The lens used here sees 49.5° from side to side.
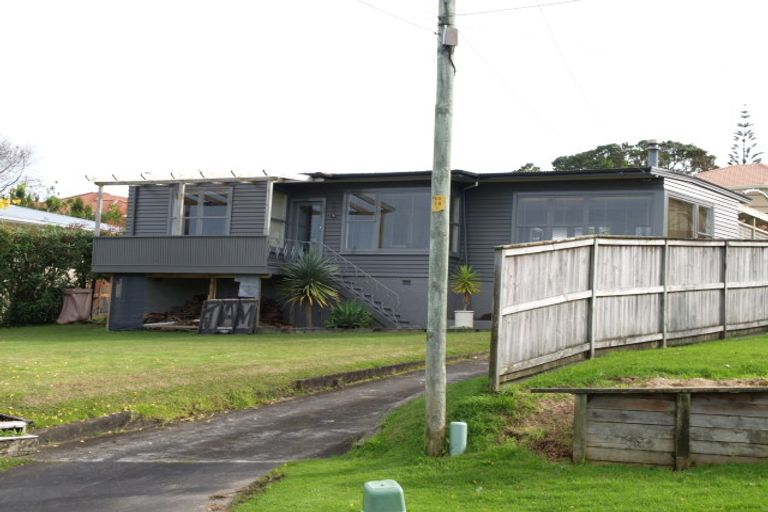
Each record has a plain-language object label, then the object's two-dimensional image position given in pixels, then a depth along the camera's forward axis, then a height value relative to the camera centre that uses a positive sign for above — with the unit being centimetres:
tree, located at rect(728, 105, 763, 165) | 7250 +1711
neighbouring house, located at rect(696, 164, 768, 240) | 2927 +716
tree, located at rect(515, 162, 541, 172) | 6254 +1194
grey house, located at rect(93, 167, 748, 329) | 2339 +293
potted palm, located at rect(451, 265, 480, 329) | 2280 +93
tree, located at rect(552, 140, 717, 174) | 6078 +1309
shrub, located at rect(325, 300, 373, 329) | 2364 -4
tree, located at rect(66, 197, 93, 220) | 5098 +567
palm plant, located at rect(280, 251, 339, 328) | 2427 +94
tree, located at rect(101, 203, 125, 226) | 4612 +475
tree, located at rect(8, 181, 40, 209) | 5133 +657
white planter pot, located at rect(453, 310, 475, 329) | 2275 +9
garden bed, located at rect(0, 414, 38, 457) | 941 -160
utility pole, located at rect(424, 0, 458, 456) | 833 +119
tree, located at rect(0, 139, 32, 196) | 5009 +828
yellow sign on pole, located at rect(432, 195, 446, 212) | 845 +119
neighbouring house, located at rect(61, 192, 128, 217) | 6029 +822
